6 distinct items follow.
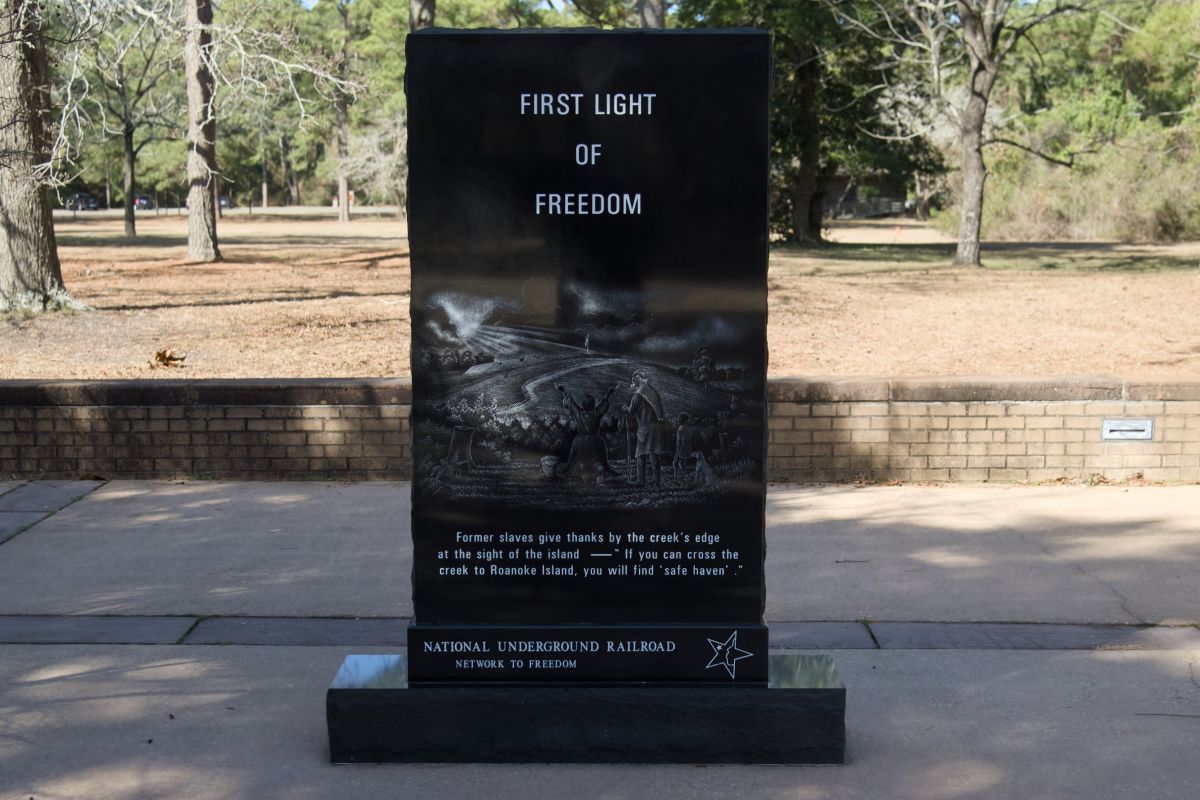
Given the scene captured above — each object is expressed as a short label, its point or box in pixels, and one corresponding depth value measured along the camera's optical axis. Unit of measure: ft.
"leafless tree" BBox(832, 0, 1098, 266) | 91.66
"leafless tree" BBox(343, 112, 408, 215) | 201.87
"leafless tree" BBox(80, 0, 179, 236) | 53.88
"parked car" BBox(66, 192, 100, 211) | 312.29
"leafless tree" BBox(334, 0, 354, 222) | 213.66
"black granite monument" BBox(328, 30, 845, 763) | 13.99
